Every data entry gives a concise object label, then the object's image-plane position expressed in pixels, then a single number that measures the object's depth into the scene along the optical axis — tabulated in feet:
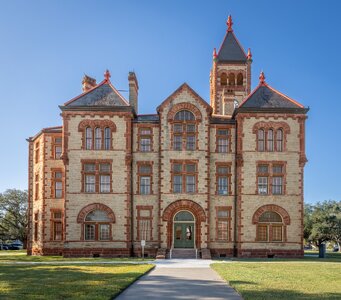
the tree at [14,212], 215.51
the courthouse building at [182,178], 126.93
